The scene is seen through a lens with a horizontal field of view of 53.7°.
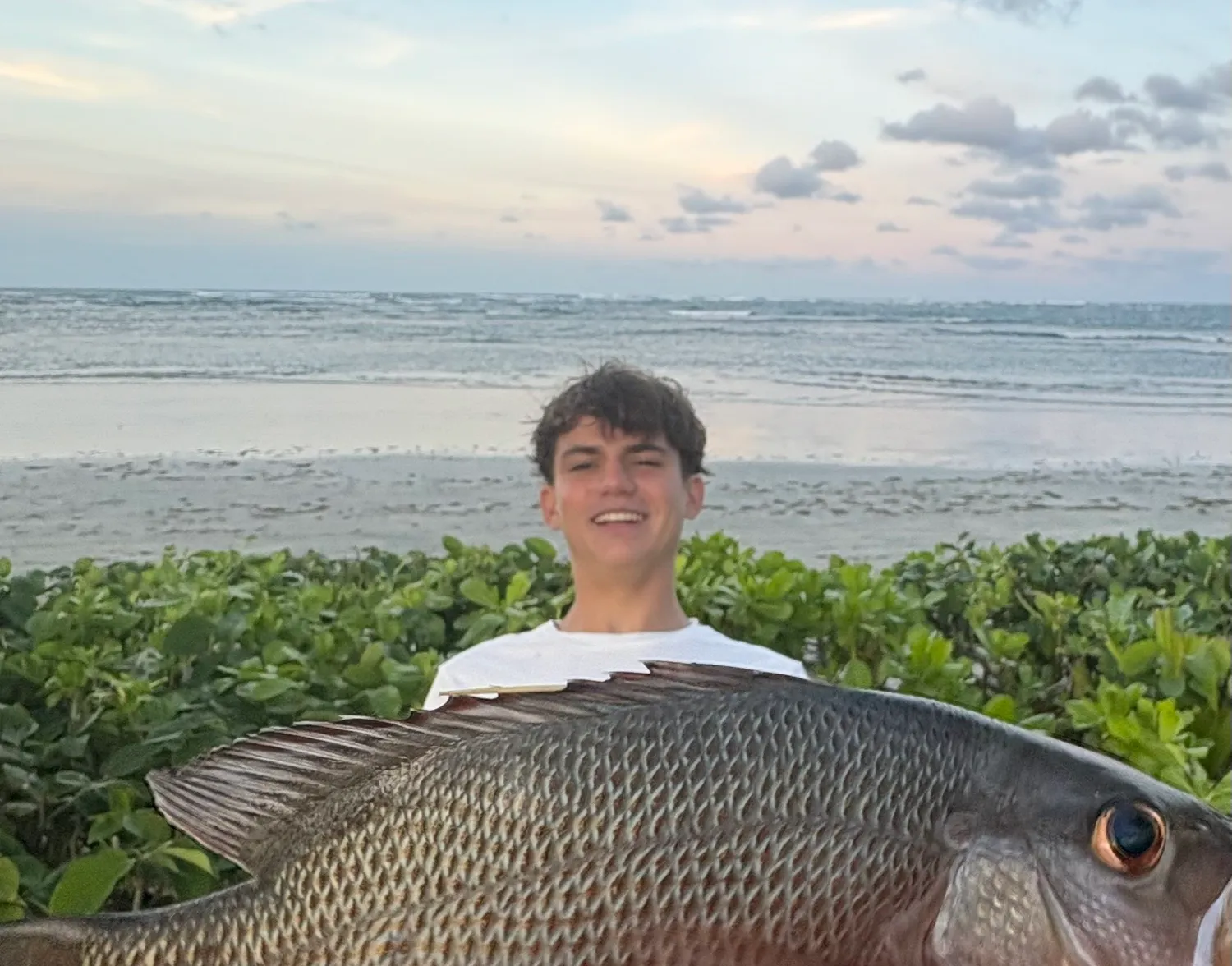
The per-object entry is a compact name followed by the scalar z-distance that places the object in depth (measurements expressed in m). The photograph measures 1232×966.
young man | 1.81
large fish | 0.80
